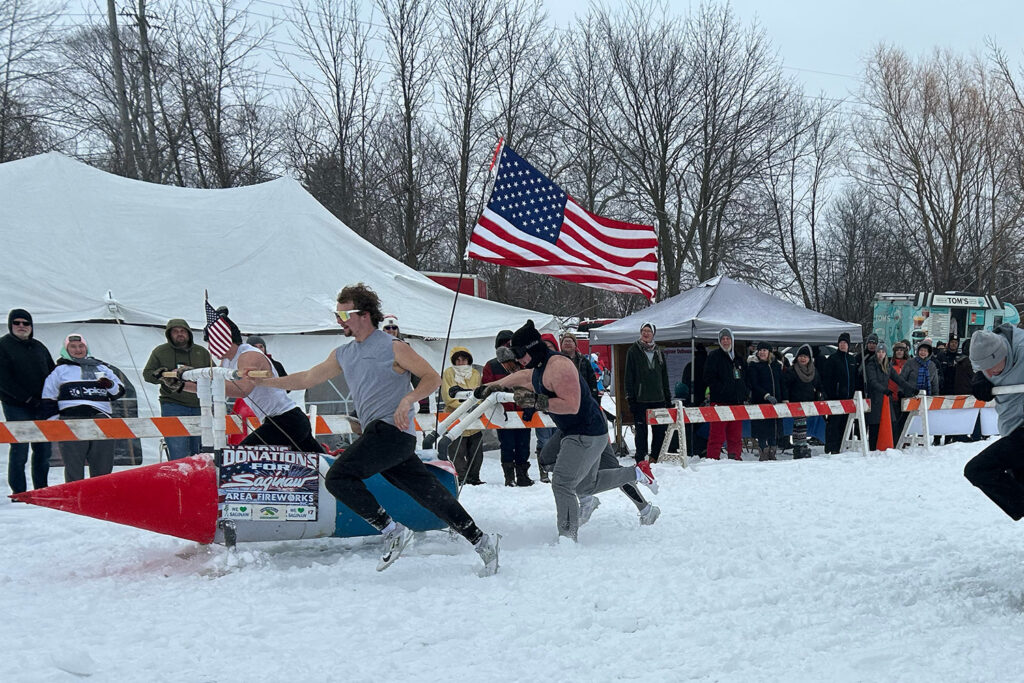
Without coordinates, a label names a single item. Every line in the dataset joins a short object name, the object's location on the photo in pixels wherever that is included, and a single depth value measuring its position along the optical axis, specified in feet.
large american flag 25.21
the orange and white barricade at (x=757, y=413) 37.35
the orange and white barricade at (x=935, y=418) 42.14
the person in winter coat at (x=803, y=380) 44.34
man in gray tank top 17.43
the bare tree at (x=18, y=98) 82.17
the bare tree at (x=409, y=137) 81.41
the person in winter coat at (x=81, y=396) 28.17
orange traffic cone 42.75
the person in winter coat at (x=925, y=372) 46.32
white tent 39.91
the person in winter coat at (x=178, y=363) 30.96
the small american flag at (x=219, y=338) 20.98
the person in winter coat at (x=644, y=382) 39.09
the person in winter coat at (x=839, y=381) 43.73
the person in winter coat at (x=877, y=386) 43.27
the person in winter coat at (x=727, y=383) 41.50
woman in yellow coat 32.37
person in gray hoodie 16.97
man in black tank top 20.63
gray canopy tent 46.70
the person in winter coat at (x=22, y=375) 28.07
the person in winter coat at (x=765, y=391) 42.50
